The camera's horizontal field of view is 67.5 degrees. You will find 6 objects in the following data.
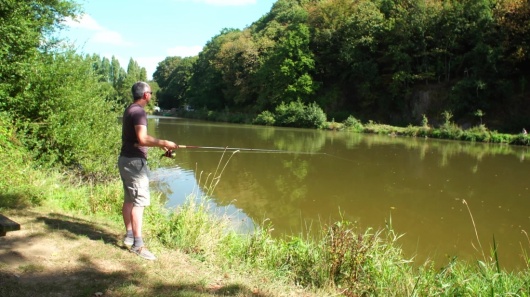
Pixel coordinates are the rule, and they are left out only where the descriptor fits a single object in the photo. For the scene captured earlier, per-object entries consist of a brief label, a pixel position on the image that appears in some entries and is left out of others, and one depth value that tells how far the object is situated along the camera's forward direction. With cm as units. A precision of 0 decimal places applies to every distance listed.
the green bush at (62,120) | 823
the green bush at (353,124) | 3409
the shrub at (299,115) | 3853
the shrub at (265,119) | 4303
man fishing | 374
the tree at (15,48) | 796
